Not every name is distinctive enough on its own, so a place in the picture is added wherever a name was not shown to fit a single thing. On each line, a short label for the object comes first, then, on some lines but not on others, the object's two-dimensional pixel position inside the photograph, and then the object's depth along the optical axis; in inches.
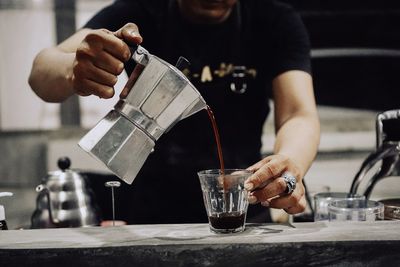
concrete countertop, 42.5
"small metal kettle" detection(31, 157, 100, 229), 65.6
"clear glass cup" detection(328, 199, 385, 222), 51.6
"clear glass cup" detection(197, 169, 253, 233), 47.7
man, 76.1
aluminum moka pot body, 44.4
